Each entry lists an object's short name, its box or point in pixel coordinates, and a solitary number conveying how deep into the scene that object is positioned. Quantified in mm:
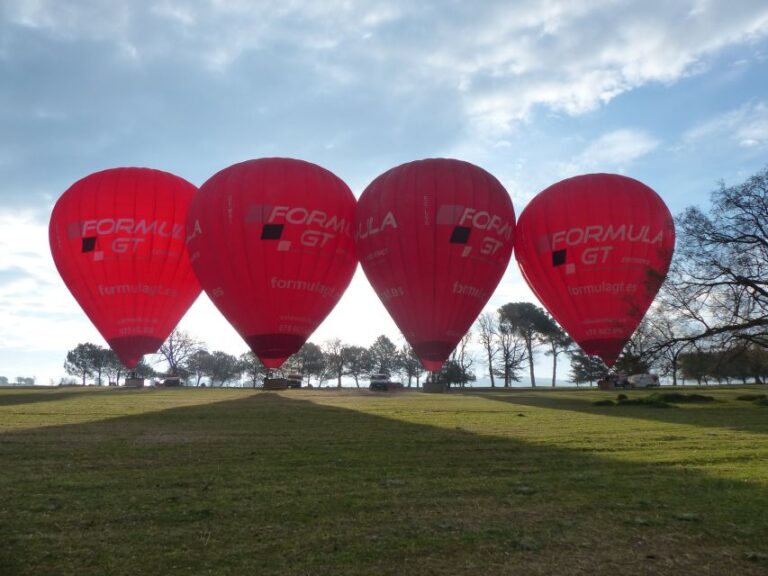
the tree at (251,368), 114062
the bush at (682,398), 26266
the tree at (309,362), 109312
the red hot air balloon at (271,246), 28766
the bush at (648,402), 23588
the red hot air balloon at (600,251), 28734
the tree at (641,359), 24328
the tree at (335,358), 112506
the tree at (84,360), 129000
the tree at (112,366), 127250
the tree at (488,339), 90438
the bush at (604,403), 24719
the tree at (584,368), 82500
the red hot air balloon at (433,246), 27984
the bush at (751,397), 25722
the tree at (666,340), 24234
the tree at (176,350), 95875
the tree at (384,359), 112750
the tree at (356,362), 112562
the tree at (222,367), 129625
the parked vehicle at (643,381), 62344
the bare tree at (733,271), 23078
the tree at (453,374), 79406
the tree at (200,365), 125169
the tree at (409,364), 111312
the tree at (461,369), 82125
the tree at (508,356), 87312
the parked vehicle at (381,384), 50981
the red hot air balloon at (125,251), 32500
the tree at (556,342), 78800
